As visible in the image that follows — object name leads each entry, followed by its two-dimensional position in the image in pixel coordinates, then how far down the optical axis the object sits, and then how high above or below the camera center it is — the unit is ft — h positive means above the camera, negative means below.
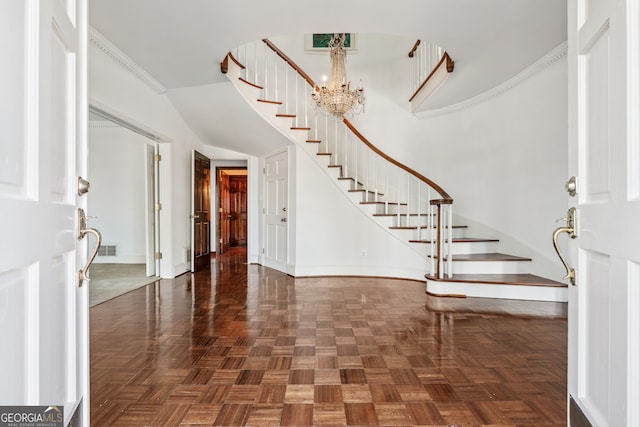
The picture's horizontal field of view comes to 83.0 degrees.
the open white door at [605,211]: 2.83 -0.01
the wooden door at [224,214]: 29.38 -0.29
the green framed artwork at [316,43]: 21.83 +10.14
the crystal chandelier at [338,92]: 13.97 +4.60
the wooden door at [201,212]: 18.62 -0.08
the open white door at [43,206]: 2.31 +0.04
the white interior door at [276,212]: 18.97 -0.08
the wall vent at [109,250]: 21.45 -2.34
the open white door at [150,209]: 17.21 +0.08
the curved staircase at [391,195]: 13.29 +0.74
